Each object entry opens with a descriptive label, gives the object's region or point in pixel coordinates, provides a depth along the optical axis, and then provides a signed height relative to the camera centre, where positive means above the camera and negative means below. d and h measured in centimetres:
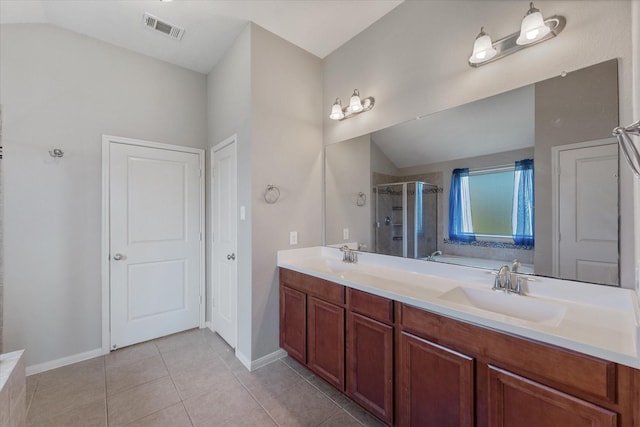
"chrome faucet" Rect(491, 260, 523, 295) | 146 -37
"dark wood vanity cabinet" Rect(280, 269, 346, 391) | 186 -86
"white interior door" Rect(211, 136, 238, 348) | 261 -28
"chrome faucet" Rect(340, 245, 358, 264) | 240 -39
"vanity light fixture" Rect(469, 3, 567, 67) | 136 +95
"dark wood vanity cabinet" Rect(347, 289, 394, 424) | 154 -86
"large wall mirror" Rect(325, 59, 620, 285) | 128 +19
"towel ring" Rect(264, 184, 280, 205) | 235 +17
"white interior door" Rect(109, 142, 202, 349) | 263 -30
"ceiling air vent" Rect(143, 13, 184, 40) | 226 +166
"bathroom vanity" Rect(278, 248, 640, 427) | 93 -61
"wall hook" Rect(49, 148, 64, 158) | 232 +53
